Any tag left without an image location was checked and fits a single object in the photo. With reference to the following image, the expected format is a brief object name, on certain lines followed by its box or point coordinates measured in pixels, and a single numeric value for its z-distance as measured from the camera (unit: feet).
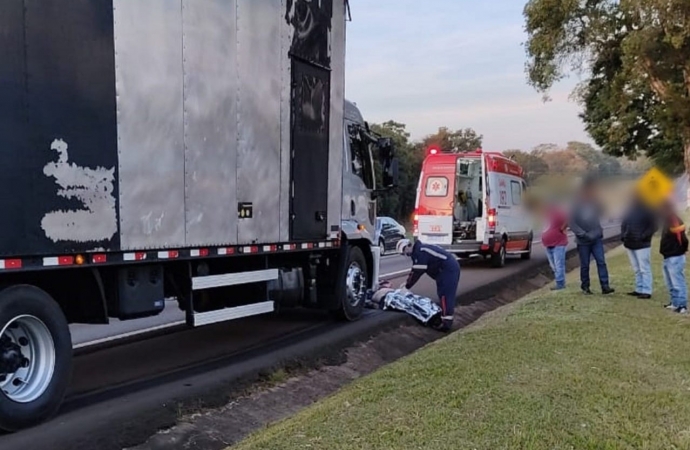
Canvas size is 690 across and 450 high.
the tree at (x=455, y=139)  199.79
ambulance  59.67
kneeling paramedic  32.99
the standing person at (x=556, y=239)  39.96
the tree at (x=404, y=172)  154.51
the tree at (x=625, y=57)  71.41
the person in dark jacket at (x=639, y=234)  34.45
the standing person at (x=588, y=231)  36.50
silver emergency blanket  34.78
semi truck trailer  17.46
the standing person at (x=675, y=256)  32.14
